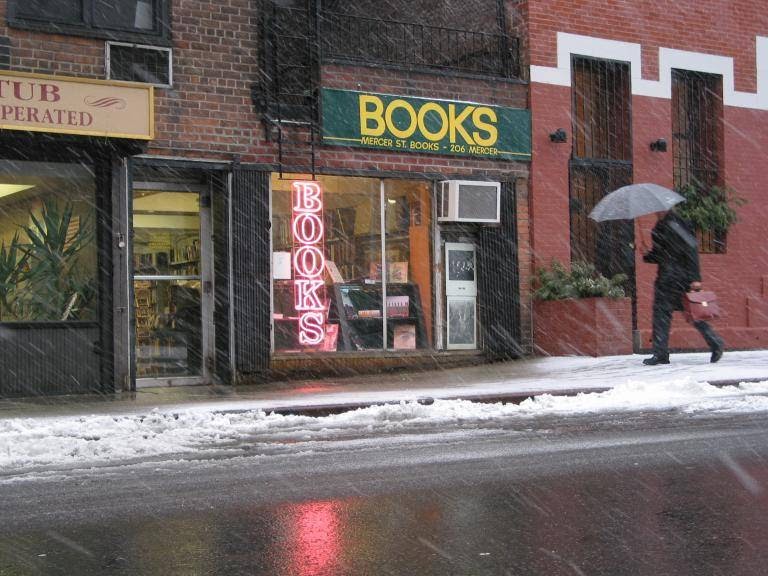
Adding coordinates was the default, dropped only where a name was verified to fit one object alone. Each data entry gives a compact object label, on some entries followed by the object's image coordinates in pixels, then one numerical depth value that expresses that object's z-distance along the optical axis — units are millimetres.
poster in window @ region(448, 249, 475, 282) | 16141
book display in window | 15258
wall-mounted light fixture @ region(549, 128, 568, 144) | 16703
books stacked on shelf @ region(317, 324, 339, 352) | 14977
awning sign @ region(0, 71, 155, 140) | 12094
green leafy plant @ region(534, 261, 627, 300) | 16031
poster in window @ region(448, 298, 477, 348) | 16125
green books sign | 14961
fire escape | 14406
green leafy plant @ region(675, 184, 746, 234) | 18109
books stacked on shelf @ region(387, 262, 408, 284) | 15656
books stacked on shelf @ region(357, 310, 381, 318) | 15412
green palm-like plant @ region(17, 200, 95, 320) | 13250
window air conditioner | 15648
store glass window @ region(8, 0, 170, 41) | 12984
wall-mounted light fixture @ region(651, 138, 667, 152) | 17656
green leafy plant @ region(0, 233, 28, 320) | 13086
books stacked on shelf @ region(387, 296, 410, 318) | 15648
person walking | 14141
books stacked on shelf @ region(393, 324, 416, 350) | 15688
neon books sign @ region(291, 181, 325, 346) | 14883
